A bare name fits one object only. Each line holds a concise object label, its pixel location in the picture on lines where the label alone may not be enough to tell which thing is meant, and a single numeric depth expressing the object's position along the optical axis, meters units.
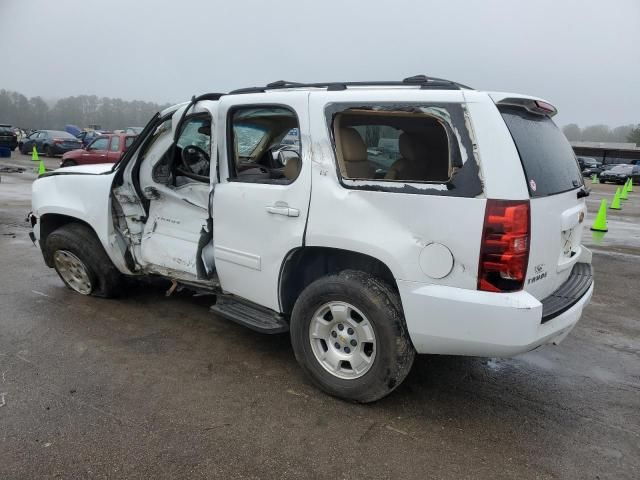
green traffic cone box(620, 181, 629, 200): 19.71
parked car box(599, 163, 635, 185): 29.89
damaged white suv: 2.60
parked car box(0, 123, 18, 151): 26.20
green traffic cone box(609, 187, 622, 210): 15.27
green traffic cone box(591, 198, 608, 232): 10.27
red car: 16.08
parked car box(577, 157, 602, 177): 36.06
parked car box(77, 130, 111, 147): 27.04
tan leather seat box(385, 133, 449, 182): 2.87
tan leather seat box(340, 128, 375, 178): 3.09
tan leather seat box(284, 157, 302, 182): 3.23
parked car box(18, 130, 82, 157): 26.12
